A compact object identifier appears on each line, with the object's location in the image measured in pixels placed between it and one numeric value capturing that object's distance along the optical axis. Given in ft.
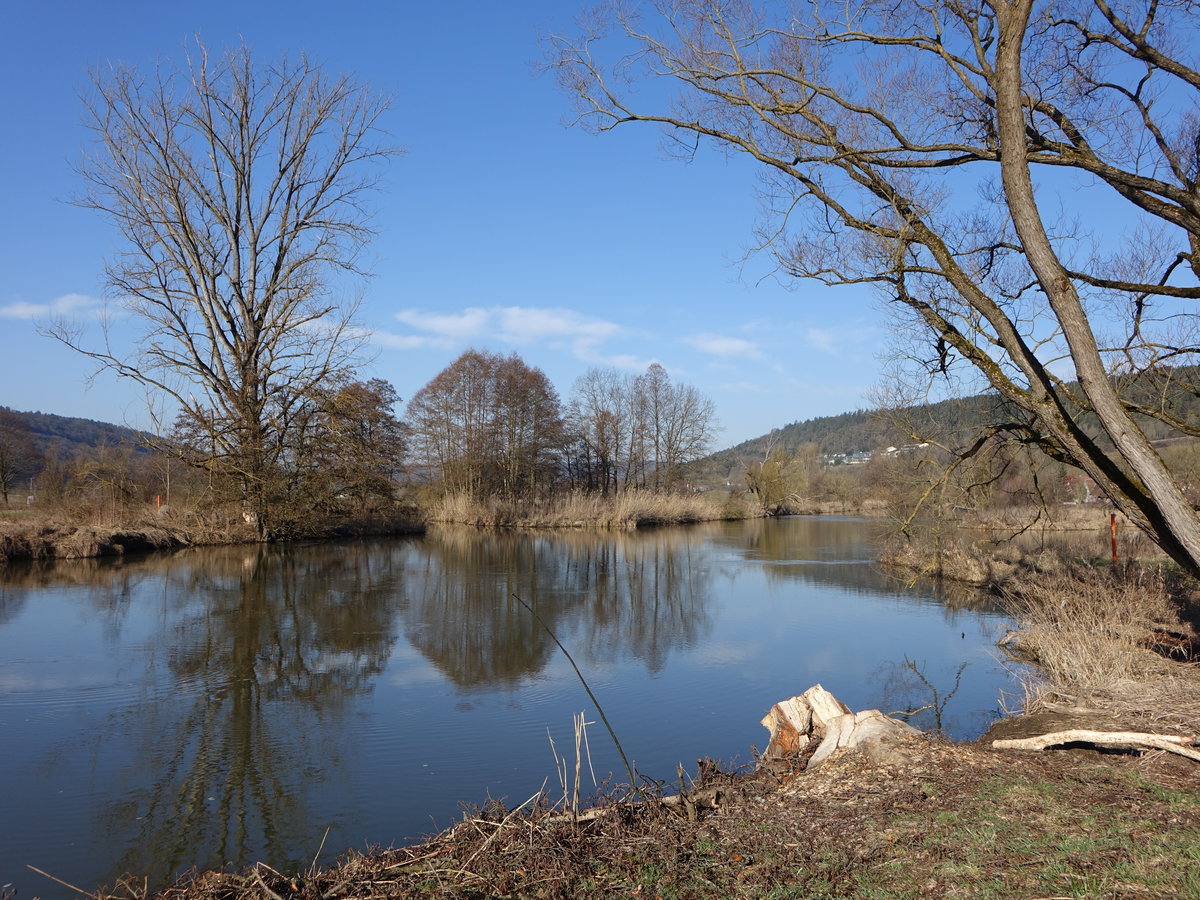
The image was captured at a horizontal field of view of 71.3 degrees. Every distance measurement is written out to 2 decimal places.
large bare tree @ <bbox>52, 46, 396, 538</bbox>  65.98
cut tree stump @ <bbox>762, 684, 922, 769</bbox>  17.43
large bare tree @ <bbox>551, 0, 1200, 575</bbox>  18.63
